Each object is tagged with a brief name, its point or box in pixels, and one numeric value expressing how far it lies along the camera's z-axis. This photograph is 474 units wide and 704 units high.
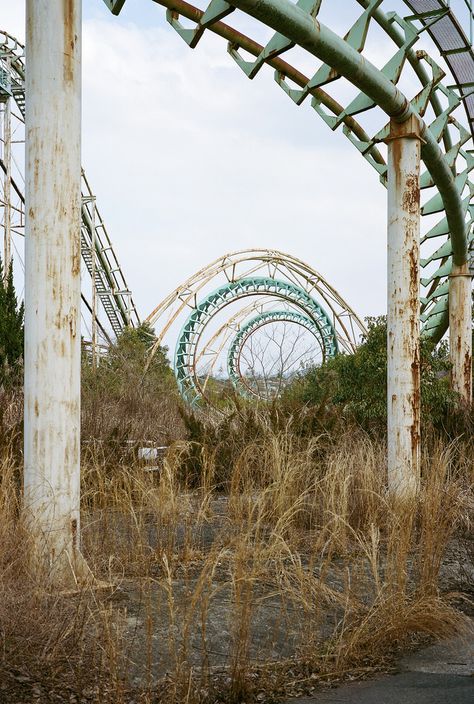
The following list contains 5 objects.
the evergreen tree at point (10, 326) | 13.91
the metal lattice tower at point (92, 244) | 20.95
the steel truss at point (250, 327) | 28.92
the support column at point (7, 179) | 18.08
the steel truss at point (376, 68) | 6.01
